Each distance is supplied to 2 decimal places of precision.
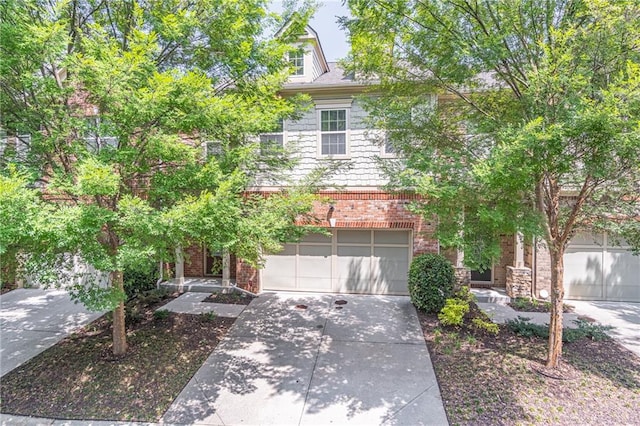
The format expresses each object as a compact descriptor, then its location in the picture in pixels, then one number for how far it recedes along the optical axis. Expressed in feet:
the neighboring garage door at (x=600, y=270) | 30.14
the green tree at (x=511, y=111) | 12.78
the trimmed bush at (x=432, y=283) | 27.17
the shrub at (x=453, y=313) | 22.84
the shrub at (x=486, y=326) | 21.77
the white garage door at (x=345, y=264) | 32.86
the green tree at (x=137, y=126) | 12.61
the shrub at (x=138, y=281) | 29.78
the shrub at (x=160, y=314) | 25.53
